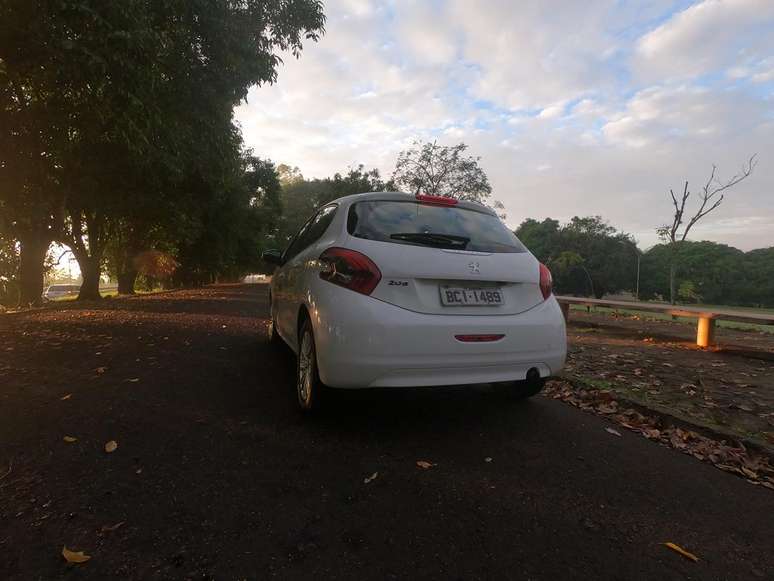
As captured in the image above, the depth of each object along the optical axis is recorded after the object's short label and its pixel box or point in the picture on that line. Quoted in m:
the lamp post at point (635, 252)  66.99
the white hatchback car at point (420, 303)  2.72
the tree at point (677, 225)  25.69
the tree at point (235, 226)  25.86
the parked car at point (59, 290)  51.75
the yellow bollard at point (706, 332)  7.26
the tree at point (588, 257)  63.94
